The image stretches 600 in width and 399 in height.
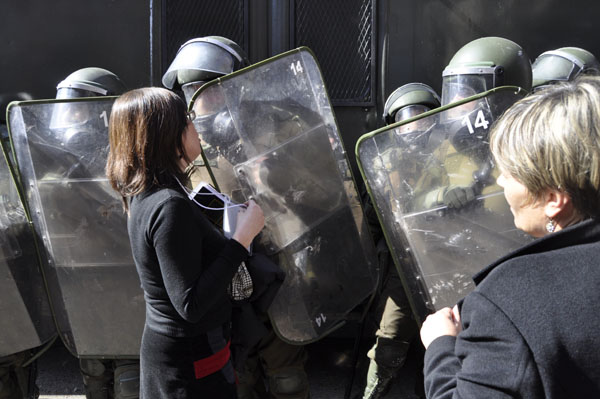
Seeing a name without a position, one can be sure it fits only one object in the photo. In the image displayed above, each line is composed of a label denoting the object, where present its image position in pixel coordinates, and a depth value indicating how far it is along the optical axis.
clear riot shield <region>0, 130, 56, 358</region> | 2.84
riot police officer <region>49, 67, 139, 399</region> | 2.73
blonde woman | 1.02
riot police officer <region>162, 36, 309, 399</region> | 2.99
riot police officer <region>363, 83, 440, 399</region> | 3.09
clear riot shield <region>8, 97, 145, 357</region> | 2.73
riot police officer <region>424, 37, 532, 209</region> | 2.36
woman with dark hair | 1.80
